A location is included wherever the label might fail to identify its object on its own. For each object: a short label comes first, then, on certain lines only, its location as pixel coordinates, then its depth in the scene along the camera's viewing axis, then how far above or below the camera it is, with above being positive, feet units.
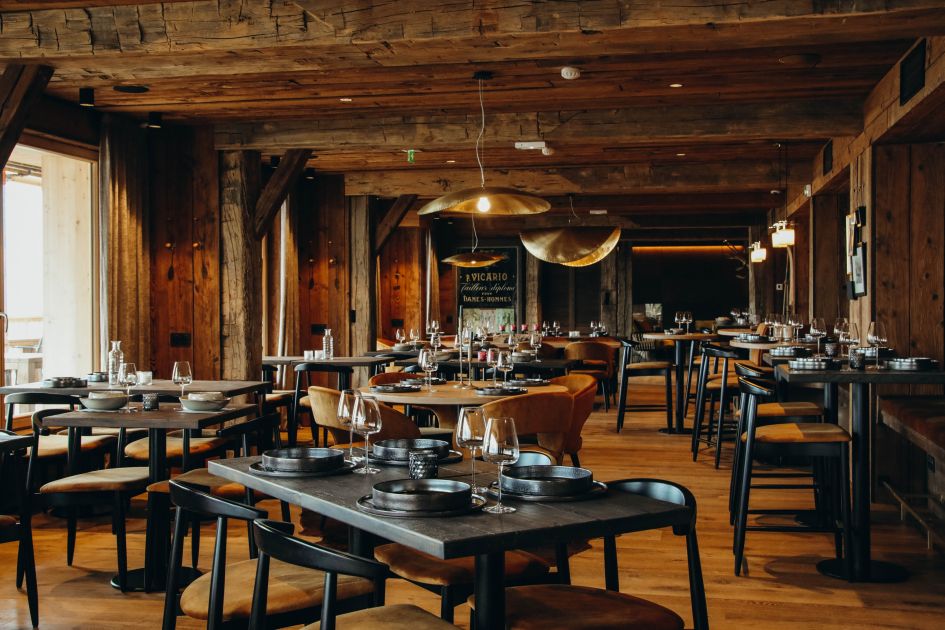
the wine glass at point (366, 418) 9.46 -1.04
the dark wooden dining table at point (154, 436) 13.87 -1.90
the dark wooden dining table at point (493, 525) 6.91 -1.64
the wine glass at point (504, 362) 18.16 -0.95
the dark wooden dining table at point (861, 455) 14.34 -2.26
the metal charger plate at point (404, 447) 10.25 -1.49
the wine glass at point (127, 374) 16.79 -1.03
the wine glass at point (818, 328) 23.48 -0.43
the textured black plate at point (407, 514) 7.54 -1.61
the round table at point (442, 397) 16.08 -1.45
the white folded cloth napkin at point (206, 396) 15.49 -1.34
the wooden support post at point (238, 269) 26.40 +1.32
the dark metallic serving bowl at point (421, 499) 7.57 -1.52
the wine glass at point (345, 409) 9.62 -0.97
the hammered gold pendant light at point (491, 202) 17.78 +2.19
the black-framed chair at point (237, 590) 8.34 -2.59
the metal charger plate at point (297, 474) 9.32 -1.59
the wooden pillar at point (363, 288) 37.11 +1.06
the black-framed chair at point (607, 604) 7.88 -2.59
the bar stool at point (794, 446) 14.33 -2.10
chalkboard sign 57.93 +1.66
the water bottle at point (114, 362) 18.15 -0.88
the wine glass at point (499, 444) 7.95 -1.11
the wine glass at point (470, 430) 8.30 -1.03
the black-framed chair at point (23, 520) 11.82 -2.66
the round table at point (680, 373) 29.64 -1.96
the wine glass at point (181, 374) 16.49 -1.02
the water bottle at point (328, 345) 27.63 -0.89
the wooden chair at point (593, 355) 35.53 -1.63
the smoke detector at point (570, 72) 19.86 +5.14
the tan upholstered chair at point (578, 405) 17.88 -1.78
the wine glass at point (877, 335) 17.33 -0.46
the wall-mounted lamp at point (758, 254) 43.14 +2.70
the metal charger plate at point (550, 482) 8.20 -1.52
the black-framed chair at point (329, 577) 6.84 -2.10
